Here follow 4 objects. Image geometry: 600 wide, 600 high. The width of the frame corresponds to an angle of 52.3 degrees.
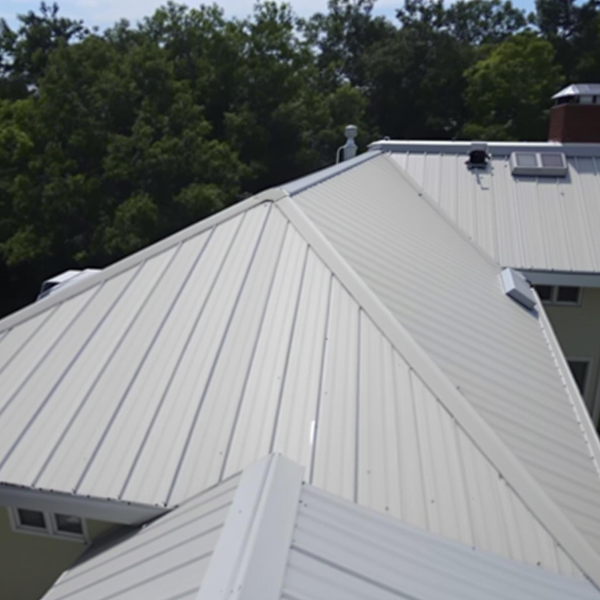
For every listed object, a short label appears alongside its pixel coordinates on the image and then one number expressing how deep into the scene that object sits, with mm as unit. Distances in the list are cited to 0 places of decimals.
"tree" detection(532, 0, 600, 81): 35656
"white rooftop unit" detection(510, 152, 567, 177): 12469
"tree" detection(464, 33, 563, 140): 31031
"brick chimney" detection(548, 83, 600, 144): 13594
